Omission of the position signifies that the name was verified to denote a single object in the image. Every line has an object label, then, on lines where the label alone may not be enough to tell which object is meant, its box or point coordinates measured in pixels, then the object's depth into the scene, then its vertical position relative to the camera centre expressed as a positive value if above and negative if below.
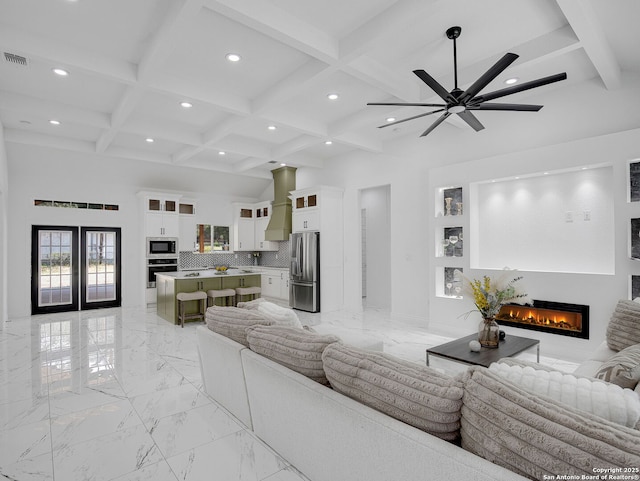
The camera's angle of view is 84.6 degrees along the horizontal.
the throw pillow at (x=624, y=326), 2.94 -0.72
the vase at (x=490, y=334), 3.46 -0.89
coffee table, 3.10 -1.02
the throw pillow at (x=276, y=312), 3.17 -0.63
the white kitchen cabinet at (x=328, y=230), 7.45 +0.33
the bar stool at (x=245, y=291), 6.82 -0.90
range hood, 8.84 +1.01
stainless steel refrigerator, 7.40 -0.55
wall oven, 8.20 -0.49
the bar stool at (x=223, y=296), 6.42 -0.93
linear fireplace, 4.27 -0.97
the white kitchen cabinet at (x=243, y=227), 9.85 +0.51
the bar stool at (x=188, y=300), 6.06 -1.03
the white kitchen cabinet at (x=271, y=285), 8.82 -1.02
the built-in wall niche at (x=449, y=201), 5.51 +0.68
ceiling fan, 2.80 +1.33
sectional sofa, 1.08 -0.68
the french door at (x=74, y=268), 7.32 -0.47
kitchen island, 6.26 -0.72
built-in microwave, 8.20 -0.02
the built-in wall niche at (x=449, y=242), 5.54 +0.03
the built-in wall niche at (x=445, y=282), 5.68 -0.62
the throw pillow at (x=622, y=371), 1.79 -0.69
